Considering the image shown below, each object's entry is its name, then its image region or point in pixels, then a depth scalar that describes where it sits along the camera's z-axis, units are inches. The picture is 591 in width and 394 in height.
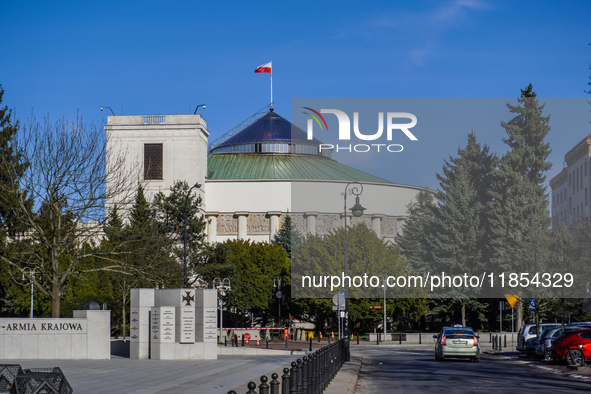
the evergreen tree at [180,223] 3137.3
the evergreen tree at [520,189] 2815.0
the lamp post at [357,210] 2038.6
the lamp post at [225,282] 2934.5
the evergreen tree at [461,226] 2952.8
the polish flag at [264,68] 4381.4
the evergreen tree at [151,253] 1911.9
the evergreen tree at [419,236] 3063.5
